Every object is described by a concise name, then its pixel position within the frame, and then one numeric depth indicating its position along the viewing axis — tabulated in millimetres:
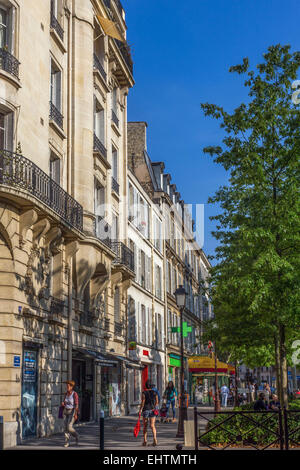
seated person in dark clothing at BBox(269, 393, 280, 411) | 17712
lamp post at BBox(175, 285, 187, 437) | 17622
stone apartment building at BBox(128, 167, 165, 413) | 32434
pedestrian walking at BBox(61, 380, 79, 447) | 15234
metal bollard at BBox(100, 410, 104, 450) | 11216
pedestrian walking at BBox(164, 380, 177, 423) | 24641
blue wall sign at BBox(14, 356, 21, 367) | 15561
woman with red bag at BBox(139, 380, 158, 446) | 14938
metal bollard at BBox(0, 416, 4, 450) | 9828
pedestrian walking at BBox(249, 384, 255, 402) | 41875
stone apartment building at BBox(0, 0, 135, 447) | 15938
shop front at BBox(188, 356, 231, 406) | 34938
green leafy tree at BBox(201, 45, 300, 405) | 15922
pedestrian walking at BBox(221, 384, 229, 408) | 39281
